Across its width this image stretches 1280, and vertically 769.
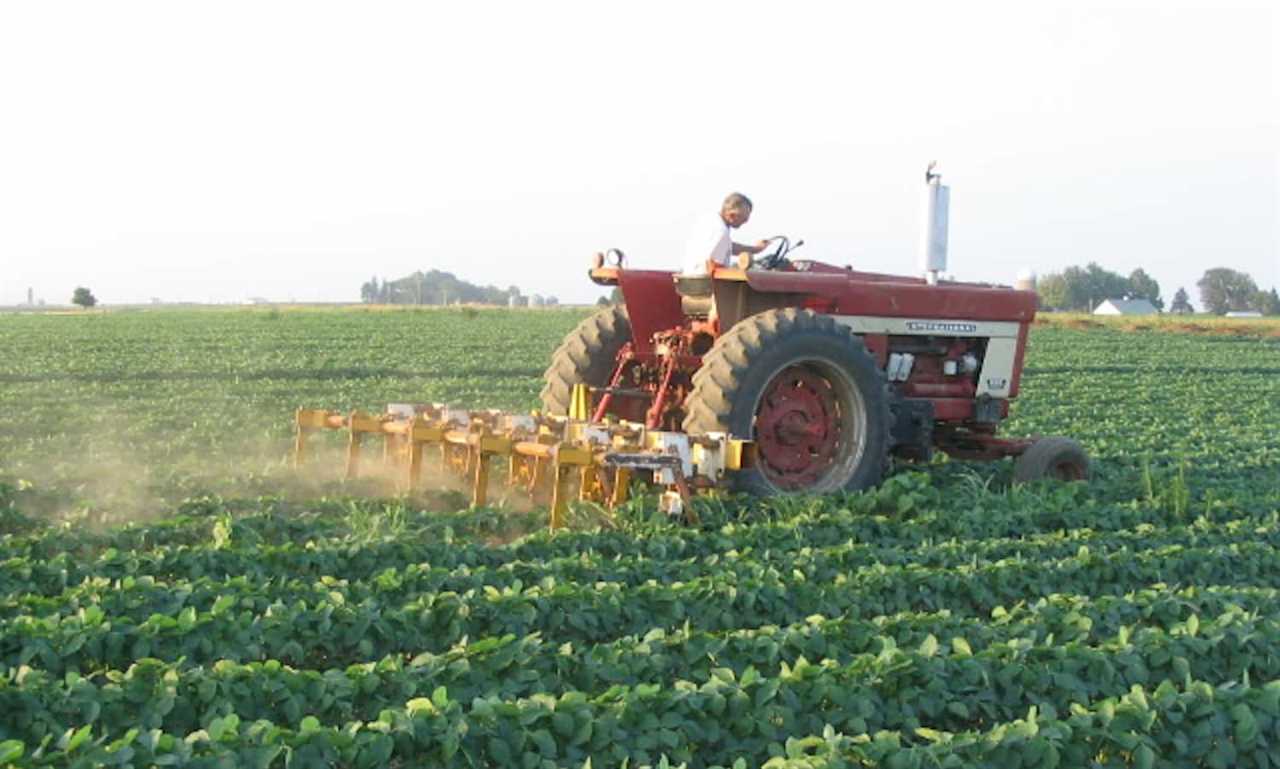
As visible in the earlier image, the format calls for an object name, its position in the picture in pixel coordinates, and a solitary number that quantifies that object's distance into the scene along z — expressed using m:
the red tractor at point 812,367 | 7.54
